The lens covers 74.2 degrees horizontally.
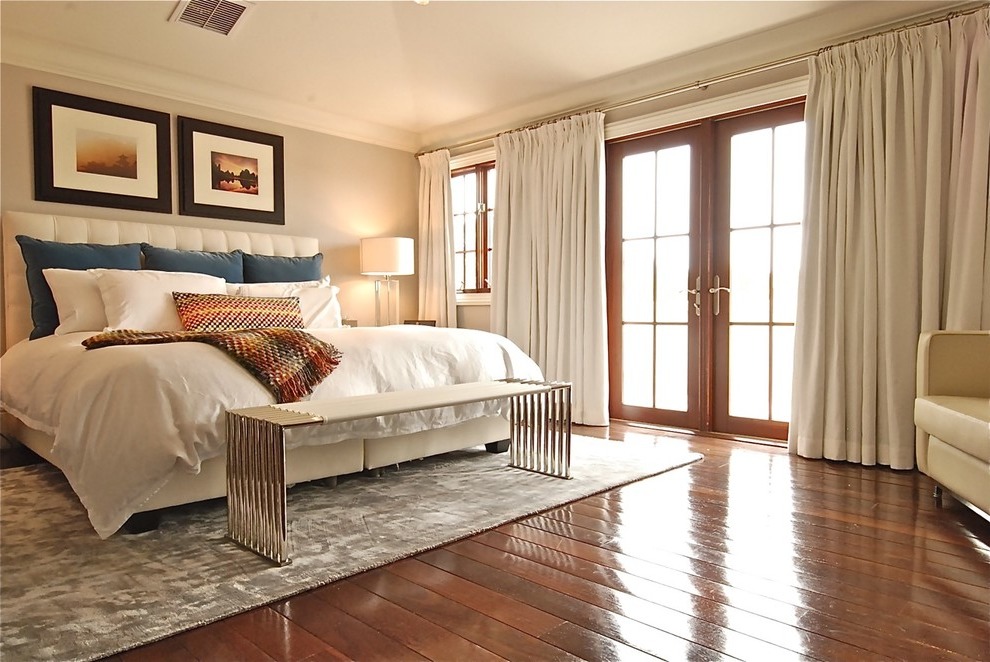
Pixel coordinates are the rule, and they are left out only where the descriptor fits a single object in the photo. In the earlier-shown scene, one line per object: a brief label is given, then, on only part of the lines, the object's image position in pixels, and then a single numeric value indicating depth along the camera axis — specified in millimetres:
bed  2225
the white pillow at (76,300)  3508
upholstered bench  2076
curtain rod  3172
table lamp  5262
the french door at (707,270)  3904
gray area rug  1682
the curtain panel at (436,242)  5637
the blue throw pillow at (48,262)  3637
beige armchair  2338
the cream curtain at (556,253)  4551
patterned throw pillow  3463
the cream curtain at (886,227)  3062
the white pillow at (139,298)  3439
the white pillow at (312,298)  4109
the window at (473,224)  5551
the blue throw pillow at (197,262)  4031
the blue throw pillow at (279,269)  4434
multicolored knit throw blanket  2537
